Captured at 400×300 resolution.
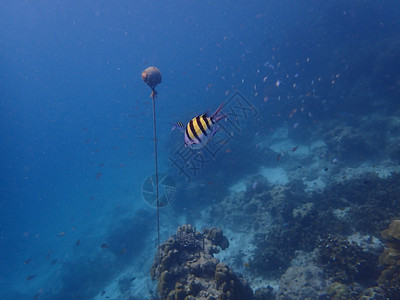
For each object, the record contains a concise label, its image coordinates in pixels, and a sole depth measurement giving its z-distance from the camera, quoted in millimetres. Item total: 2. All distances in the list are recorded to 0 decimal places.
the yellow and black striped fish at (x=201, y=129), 1894
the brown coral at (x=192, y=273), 4309
